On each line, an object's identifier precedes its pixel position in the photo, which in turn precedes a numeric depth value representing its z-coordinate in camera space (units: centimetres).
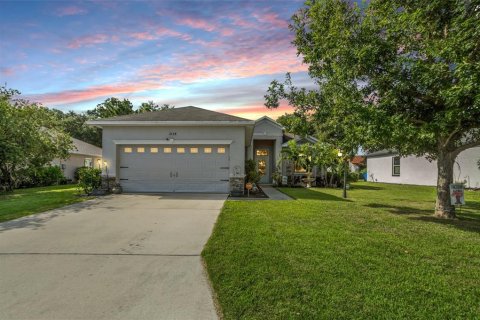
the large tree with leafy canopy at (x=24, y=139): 1337
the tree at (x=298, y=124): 949
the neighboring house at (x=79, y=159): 2295
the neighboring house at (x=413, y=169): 1769
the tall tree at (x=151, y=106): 3391
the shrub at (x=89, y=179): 1170
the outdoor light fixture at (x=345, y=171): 1259
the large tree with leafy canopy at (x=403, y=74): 586
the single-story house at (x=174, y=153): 1228
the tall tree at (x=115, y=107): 3172
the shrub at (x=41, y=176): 1671
